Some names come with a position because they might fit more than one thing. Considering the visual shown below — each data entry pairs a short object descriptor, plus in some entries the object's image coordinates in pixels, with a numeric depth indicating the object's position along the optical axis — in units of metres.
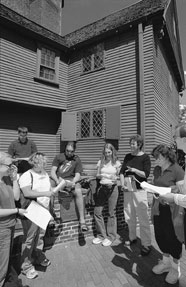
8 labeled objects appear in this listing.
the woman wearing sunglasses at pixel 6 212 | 2.06
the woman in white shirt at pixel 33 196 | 2.50
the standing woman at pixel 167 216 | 2.39
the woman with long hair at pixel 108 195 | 3.53
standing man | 4.22
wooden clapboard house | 6.94
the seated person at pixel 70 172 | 3.57
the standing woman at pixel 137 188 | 3.17
